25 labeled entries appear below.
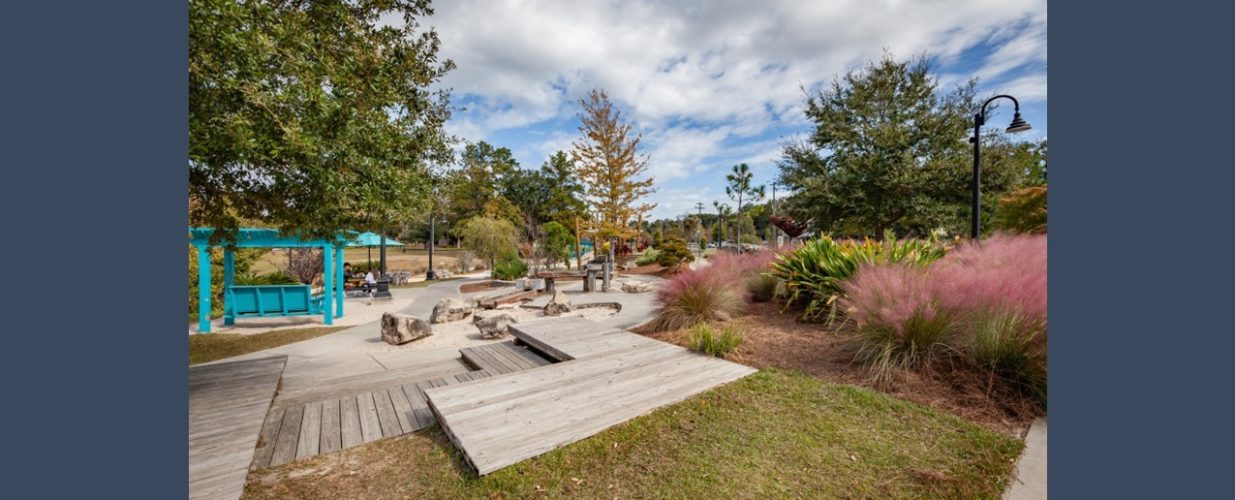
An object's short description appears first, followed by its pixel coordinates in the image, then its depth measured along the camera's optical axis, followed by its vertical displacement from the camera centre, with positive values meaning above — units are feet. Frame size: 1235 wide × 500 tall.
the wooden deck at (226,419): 7.59 -4.35
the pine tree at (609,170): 66.95 +12.77
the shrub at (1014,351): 10.12 -2.71
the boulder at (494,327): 22.34 -4.40
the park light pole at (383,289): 44.24 -4.61
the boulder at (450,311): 28.68 -4.62
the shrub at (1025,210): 35.40 +3.15
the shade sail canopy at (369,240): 39.51 +0.72
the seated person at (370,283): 47.72 -4.23
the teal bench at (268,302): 28.66 -3.87
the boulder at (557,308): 29.30 -4.43
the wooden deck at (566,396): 8.48 -3.90
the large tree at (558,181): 119.09 +20.01
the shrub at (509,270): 55.42 -3.20
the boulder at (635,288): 40.47 -4.22
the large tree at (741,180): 162.29 +26.19
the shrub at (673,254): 57.93 -1.20
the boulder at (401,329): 22.57 -4.60
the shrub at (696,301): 18.11 -2.53
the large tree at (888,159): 39.37 +8.73
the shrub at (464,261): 84.23 -2.99
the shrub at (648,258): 70.95 -2.15
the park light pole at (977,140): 24.80 +6.79
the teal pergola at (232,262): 26.53 -1.02
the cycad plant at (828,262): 17.26 -0.78
